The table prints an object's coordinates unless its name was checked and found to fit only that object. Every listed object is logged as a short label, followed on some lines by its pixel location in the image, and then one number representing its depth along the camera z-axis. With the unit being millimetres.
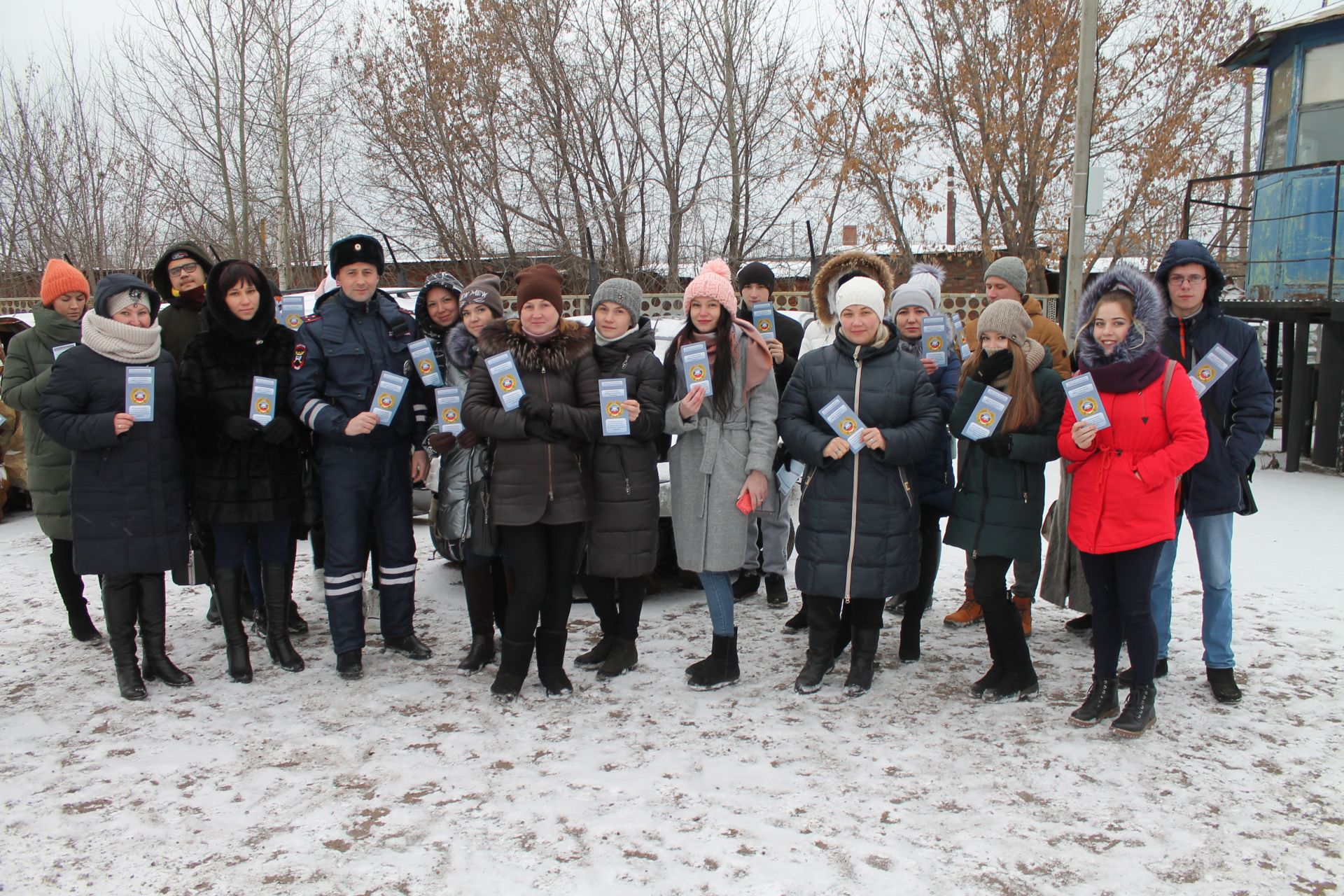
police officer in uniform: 4379
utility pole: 11461
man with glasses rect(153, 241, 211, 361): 4895
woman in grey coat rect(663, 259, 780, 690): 4246
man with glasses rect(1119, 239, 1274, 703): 3992
